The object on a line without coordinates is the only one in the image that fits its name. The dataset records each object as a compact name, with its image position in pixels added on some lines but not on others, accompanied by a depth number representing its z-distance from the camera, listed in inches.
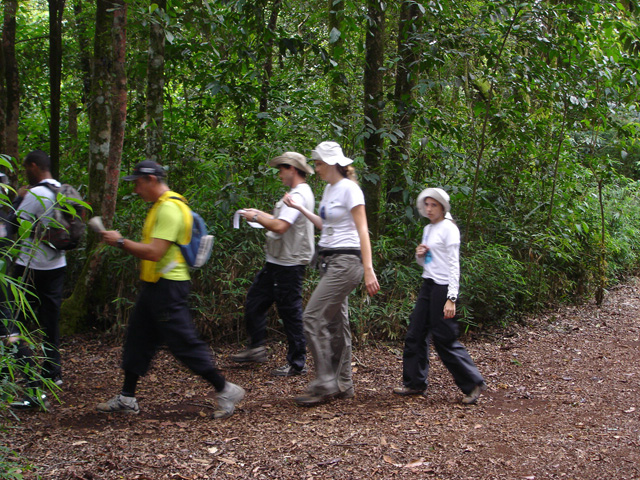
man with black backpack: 177.2
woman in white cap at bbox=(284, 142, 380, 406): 183.9
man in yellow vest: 163.8
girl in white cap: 193.6
